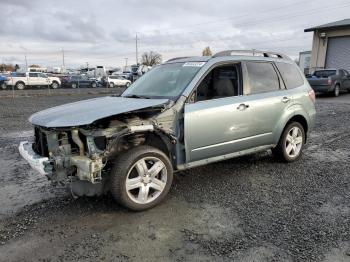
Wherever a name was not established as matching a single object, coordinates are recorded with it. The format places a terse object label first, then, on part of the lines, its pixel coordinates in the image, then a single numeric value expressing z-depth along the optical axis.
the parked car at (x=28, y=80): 30.39
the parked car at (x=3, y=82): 29.96
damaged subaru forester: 3.65
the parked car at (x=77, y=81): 35.97
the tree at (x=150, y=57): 86.47
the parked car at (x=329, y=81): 17.94
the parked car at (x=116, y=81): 37.38
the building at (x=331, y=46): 24.17
